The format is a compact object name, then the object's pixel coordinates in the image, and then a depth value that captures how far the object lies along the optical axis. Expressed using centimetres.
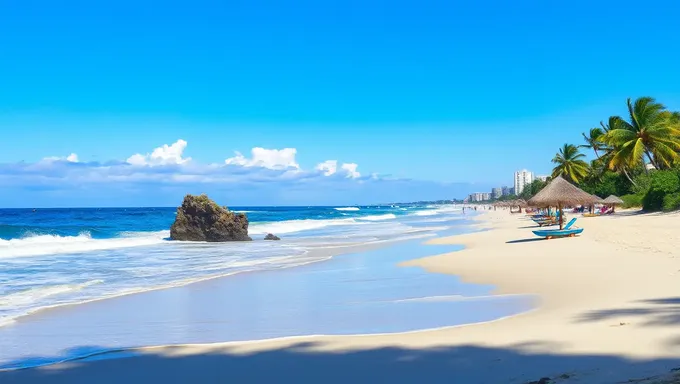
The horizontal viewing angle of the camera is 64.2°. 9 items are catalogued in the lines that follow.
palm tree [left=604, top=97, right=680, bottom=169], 4156
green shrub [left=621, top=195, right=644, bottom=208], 4759
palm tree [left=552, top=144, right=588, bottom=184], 6781
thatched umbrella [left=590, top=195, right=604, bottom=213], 2568
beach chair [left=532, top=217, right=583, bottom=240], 2183
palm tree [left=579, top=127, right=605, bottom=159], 6032
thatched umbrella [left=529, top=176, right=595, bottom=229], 2489
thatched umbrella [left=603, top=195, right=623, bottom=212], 4346
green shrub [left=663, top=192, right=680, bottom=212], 3544
